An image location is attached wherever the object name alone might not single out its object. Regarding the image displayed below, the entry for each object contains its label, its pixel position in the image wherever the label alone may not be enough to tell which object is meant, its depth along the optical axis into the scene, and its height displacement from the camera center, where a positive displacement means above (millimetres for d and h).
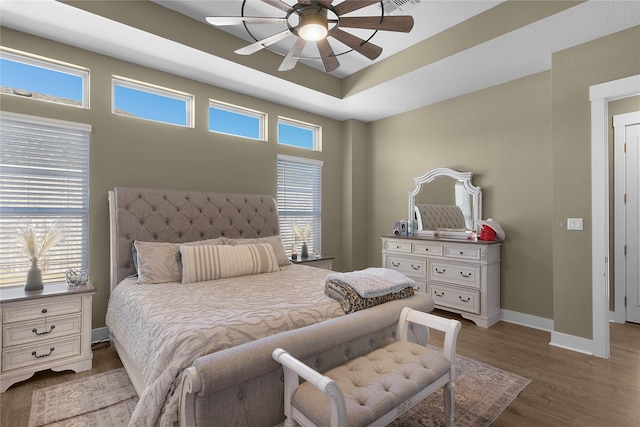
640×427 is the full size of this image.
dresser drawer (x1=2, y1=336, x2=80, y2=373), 2244 -1042
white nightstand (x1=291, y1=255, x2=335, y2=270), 3968 -620
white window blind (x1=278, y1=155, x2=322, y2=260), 4531 +256
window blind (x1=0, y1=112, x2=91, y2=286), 2662 +256
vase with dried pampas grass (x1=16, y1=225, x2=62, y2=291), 2443 -257
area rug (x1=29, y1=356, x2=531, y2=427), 1911 -1268
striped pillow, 2678 -425
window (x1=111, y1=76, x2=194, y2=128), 3254 +1284
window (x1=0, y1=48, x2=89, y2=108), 2725 +1295
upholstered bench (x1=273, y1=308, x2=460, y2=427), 1241 -807
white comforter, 1341 -572
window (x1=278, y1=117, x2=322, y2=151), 4629 +1280
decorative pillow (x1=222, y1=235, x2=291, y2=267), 3307 -303
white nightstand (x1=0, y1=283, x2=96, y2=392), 2234 -878
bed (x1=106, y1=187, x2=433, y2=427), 1323 -574
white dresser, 3535 -740
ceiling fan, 1814 +1214
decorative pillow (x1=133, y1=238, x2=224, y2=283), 2629 -403
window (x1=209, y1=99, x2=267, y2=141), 3938 +1286
